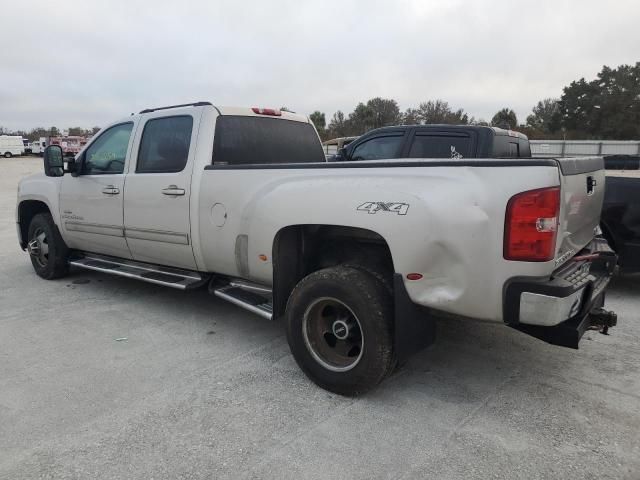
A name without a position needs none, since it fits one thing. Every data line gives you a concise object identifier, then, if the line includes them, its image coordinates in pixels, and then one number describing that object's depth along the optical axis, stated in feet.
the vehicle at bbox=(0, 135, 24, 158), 173.37
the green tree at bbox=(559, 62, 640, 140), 176.86
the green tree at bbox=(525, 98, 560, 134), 213.66
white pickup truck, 8.45
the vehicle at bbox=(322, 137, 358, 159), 81.74
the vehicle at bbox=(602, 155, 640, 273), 17.28
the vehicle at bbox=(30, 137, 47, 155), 178.21
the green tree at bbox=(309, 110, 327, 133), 210.06
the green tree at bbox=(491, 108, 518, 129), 205.87
